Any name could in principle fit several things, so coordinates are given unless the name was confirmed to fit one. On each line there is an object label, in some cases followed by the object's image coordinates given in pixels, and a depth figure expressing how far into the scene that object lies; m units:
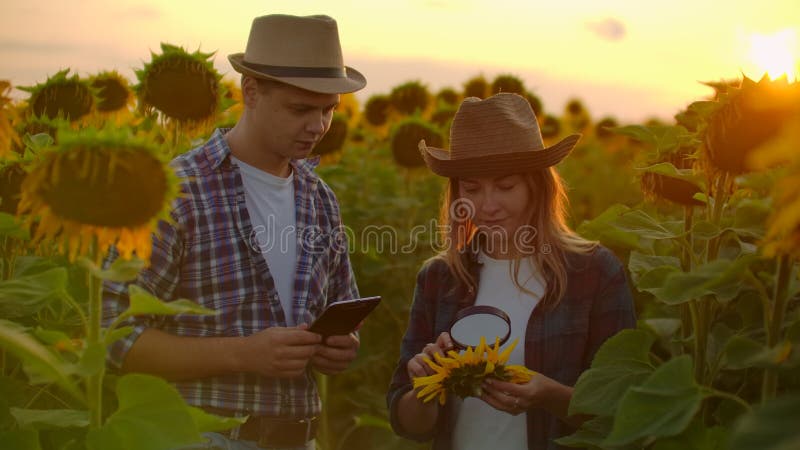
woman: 2.74
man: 2.72
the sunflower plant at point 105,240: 1.64
